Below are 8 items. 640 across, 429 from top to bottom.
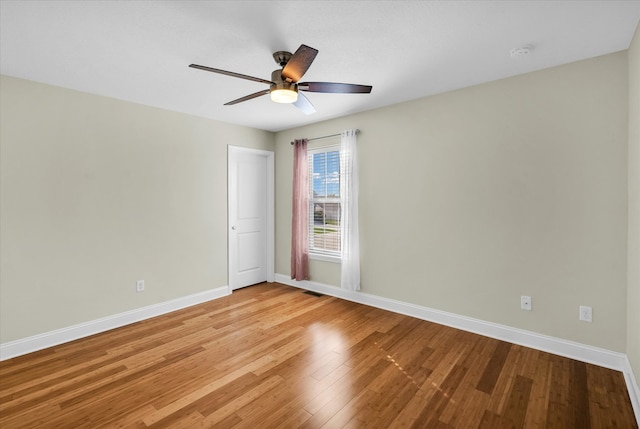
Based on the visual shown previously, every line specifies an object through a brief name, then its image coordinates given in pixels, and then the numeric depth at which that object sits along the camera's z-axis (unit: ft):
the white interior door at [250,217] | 15.37
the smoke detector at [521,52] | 7.74
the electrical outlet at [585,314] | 8.40
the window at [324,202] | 14.58
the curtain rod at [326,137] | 14.14
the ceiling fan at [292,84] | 6.72
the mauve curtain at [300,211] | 15.24
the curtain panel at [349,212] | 13.30
